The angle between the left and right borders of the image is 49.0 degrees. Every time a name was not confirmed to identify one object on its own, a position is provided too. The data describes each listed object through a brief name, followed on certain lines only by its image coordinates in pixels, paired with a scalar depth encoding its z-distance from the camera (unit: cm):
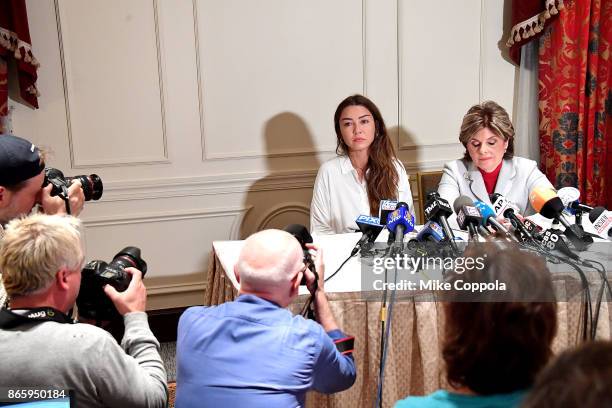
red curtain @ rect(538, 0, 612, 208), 366
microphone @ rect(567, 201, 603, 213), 233
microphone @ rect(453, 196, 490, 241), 221
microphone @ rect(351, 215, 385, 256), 236
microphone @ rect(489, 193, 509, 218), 240
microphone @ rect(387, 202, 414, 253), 230
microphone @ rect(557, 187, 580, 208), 246
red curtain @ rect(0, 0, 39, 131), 310
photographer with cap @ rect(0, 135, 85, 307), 195
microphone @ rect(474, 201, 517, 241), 221
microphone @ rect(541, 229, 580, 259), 218
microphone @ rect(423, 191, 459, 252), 218
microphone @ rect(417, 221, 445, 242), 222
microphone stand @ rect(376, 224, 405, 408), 209
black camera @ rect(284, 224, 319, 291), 199
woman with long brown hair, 317
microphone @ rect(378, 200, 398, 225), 237
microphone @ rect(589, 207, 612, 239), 233
